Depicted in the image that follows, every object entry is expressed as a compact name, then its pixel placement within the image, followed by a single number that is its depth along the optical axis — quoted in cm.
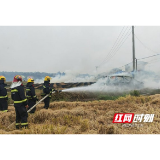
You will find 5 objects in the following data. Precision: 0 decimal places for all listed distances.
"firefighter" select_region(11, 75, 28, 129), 501
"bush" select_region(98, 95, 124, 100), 1158
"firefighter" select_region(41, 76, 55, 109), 755
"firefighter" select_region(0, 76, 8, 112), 771
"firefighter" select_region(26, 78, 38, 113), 718
